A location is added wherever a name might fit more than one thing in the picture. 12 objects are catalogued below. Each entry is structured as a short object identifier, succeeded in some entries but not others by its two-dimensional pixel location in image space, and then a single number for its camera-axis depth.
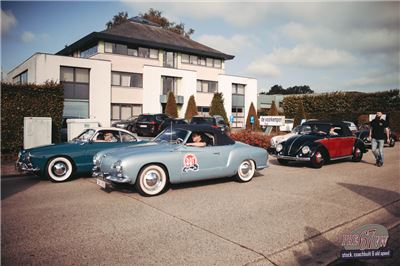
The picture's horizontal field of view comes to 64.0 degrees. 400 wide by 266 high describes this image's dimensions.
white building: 26.06
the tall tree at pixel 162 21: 51.09
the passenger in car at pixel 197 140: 7.59
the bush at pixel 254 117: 36.62
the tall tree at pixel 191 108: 32.88
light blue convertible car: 6.52
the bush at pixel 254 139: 16.48
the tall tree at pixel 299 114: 32.83
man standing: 10.97
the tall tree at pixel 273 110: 37.12
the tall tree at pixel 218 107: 33.69
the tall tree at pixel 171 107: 31.06
